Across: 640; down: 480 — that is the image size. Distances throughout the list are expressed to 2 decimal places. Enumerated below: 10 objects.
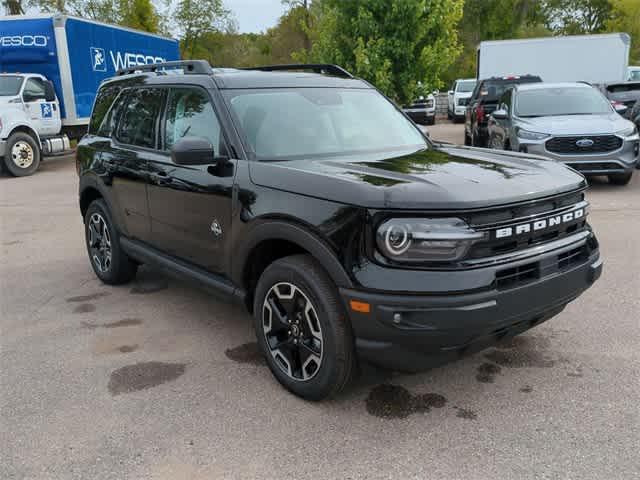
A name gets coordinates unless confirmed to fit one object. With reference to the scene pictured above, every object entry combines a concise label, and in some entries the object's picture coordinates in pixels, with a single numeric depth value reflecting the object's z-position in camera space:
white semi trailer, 18.05
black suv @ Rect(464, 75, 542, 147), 13.26
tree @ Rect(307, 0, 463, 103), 13.29
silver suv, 8.92
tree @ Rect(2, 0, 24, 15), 29.88
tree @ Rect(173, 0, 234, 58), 44.25
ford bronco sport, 2.74
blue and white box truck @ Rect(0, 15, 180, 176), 13.59
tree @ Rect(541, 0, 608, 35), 53.12
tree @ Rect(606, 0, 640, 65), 44.38
